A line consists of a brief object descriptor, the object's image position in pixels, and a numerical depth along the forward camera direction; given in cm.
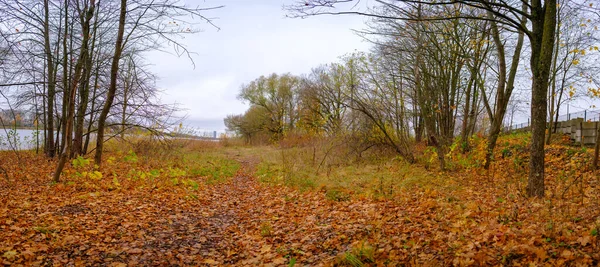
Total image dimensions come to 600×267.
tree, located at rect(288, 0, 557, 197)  569
